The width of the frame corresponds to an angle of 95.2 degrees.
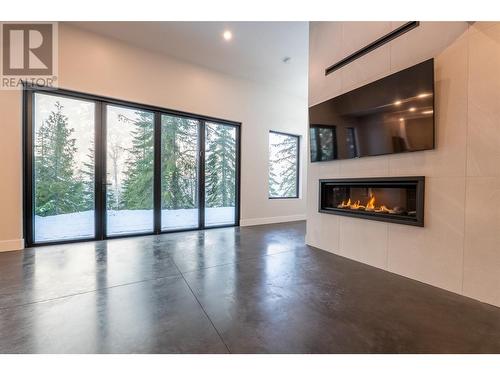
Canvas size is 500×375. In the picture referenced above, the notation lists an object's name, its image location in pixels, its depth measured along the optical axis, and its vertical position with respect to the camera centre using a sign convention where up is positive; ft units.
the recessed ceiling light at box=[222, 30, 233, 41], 12.94 +8.64
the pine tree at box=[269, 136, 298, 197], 21.34 +1.57
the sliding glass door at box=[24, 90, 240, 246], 12.49 +0.96
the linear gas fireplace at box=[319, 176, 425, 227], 8.48 -0.64
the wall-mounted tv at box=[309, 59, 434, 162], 7.88 +2.74
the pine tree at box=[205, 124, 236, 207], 17.85 +1.41
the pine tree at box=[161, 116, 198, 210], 15.99 +1.53
